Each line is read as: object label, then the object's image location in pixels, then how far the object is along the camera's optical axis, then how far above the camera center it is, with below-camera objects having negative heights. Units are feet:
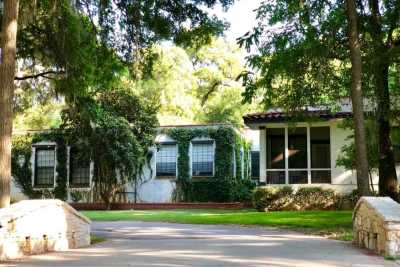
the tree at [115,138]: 95.04 +7.28
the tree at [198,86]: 147.13 +24.89
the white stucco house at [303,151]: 86.74 +5.02
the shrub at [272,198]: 82.94 -1.80
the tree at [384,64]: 52.37 +10.34
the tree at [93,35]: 48.55 +12.81
